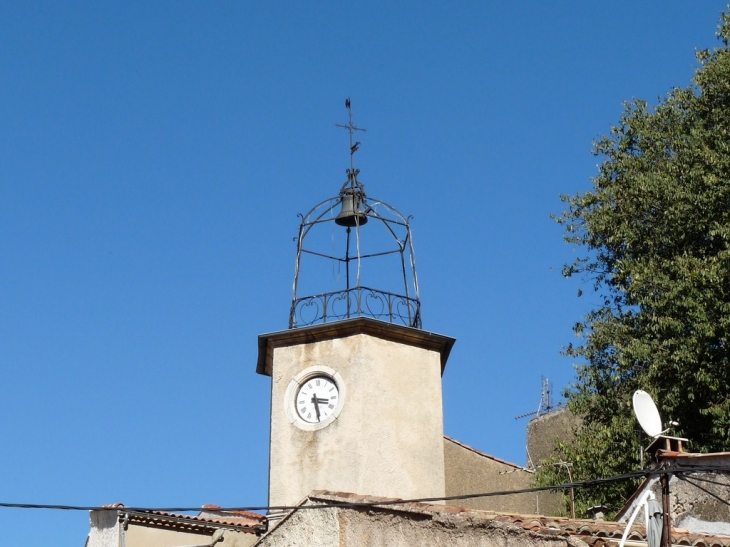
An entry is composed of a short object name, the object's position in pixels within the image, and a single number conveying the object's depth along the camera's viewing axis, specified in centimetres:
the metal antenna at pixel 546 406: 2950
